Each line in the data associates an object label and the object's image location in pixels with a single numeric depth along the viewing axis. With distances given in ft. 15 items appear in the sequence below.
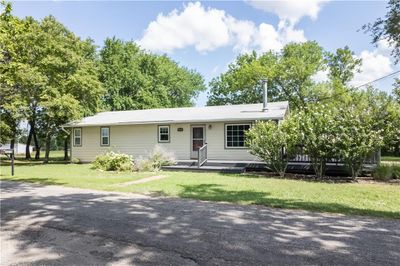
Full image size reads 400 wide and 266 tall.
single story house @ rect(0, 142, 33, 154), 151.27
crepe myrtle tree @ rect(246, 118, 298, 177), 42.14
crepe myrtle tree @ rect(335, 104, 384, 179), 38.40
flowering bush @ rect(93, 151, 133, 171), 51.67
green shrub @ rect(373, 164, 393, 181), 40.68
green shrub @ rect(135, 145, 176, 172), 51.37
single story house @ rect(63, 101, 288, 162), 55.01
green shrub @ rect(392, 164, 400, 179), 41.98
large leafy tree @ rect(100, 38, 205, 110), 108.62
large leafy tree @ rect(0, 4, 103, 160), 64.08
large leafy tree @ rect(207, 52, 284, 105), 101.76
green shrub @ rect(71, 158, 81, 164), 68.21
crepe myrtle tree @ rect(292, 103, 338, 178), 39.86
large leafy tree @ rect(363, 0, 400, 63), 30.83
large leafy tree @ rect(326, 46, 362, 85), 107.34
